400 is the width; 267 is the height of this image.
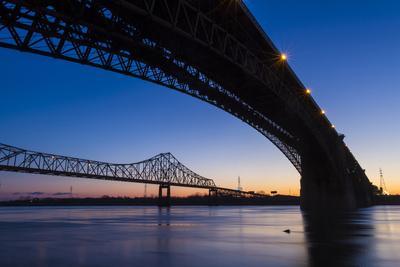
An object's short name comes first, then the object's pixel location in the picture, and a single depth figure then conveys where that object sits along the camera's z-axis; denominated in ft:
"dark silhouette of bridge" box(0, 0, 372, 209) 82.89
